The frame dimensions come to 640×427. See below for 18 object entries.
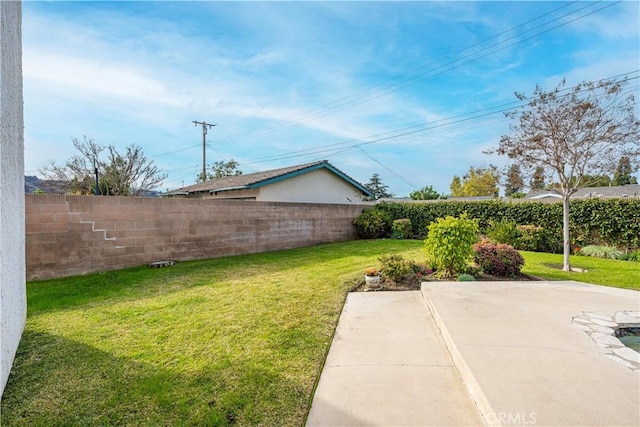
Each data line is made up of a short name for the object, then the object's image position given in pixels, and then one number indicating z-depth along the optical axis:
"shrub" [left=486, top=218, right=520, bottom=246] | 10.05
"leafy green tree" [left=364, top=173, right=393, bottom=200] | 48.56
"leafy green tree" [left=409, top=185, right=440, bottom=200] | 25.72
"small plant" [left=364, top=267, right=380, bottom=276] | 6.48
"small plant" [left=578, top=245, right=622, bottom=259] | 9.72
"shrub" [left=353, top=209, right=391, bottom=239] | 14.55
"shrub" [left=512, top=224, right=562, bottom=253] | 11.05
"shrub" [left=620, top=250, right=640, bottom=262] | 9.48
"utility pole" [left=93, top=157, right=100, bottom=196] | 19.45
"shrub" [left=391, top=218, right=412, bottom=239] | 14.66
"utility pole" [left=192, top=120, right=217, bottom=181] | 26.01
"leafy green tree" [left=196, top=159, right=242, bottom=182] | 33.56
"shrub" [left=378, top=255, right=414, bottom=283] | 6.62
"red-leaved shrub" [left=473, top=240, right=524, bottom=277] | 6.97
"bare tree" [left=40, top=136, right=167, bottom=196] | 19.23
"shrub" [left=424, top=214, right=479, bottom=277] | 6.62
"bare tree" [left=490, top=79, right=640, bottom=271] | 7.25
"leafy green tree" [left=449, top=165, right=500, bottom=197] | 36.30
